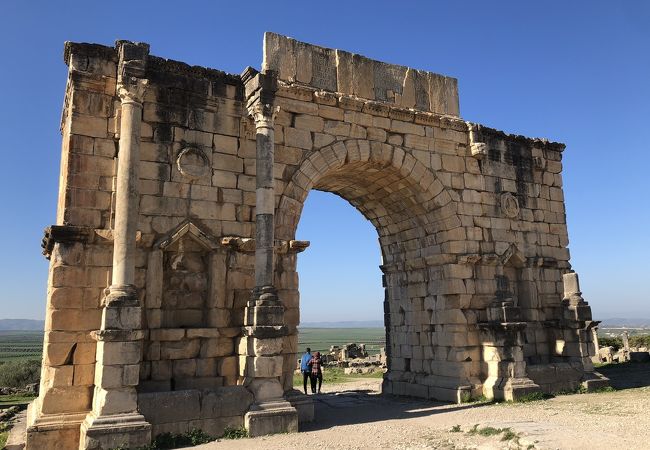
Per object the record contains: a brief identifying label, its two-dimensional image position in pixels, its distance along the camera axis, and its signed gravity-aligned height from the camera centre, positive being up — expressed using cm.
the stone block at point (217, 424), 792 -146
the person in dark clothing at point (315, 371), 1362 -118
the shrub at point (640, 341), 2587 -104
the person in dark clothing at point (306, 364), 1354 -100
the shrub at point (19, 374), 2294 -198
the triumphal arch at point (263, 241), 795 +157
